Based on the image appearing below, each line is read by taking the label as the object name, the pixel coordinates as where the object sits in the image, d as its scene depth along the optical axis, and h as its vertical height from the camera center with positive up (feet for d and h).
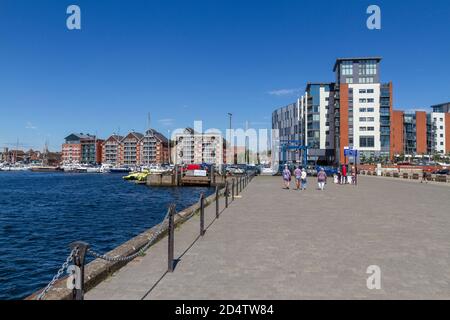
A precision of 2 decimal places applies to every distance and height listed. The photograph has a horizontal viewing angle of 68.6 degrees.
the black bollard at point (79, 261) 13.67 -4.18
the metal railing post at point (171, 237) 20.90 -5.17
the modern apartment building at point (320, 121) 319.06 +36.76
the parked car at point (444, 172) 186.70 -7.97
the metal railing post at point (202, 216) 31.36 -5.41
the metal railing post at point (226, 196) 53.67 -6.04
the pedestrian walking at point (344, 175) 120.39 -5.94
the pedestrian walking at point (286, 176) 92.27 -4.79
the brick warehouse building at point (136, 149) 517.96 +17.42
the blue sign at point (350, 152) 131.06 +2.67
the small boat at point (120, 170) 418.10 -12.77
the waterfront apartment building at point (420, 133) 348.79 +27.85
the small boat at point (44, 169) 516.32 -13.70
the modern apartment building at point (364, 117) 293.64 +37.05
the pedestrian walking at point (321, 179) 86.58 -5.28
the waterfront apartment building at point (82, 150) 563.07 +17.38
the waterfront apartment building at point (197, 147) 537.24 +20.88
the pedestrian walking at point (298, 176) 89.33 -4.63
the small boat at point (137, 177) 209.12 -11.52
